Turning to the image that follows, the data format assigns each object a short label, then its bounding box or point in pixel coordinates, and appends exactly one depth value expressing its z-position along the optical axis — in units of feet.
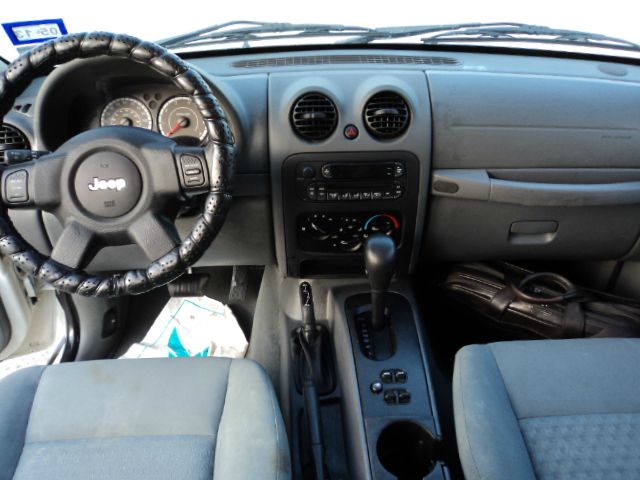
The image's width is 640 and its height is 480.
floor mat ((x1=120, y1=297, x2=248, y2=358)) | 5.74
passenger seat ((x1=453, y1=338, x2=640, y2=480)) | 3.03
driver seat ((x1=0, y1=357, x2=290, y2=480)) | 3.06
